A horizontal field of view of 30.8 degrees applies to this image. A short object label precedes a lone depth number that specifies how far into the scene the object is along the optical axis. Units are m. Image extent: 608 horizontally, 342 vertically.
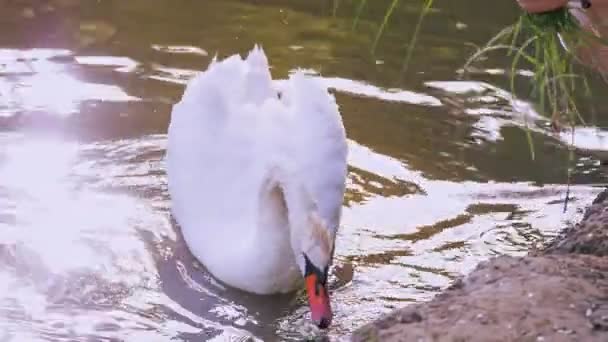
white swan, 4.68
